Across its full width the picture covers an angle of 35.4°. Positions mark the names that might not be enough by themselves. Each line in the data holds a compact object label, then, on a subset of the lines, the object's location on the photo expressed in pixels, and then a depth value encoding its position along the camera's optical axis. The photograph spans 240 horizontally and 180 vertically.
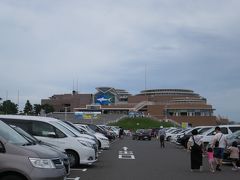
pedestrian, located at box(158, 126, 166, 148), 28.51
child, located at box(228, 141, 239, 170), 14.39
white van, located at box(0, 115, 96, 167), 13.06
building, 114.53
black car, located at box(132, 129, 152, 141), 46.93
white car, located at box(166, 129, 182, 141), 37.82
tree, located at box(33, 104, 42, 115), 103.40
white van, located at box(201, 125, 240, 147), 20.31
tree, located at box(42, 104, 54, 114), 111.11
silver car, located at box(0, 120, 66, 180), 6.86
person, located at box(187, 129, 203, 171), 13.84
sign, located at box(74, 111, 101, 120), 84.31
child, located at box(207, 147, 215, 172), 14.10
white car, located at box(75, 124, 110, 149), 23.08
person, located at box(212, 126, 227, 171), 14.29
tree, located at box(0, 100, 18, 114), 69.80
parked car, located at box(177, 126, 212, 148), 25.51
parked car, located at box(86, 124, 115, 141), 30.02
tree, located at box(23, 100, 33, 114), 98.72
